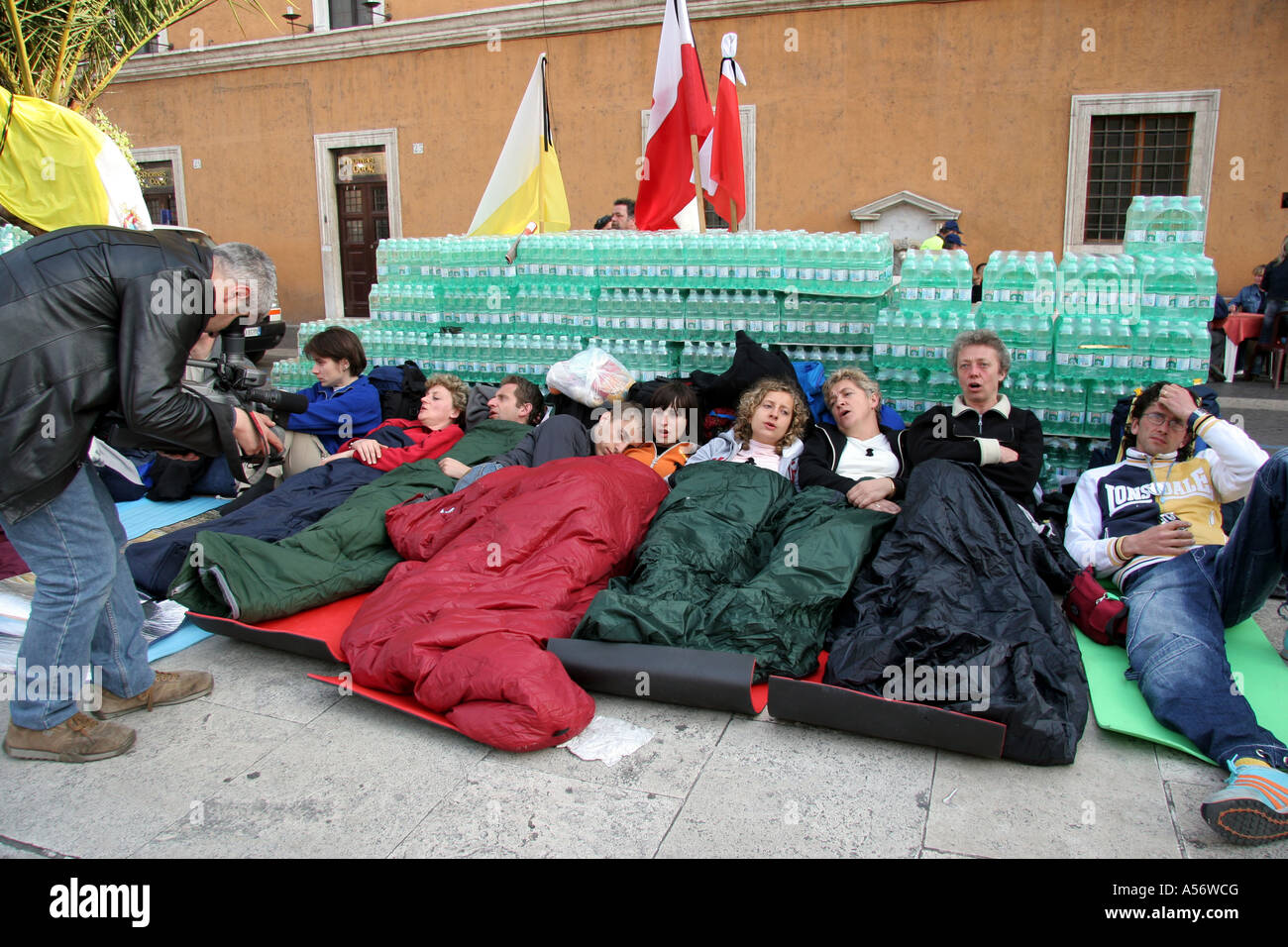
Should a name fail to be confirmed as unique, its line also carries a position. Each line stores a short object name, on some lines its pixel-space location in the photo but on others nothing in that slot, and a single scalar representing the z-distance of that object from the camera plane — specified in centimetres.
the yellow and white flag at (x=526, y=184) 813
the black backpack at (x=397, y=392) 600
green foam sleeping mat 297
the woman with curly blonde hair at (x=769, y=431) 472
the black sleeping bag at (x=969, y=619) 286
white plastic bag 565
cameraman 265
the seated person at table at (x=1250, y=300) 1115
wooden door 1686
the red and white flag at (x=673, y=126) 700
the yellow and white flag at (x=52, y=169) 739
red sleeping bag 293
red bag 349
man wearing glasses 262
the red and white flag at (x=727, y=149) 723
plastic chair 1021
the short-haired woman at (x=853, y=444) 456
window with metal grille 1230
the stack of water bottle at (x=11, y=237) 890
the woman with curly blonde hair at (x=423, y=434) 527
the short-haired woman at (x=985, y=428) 437
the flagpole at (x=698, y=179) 715
